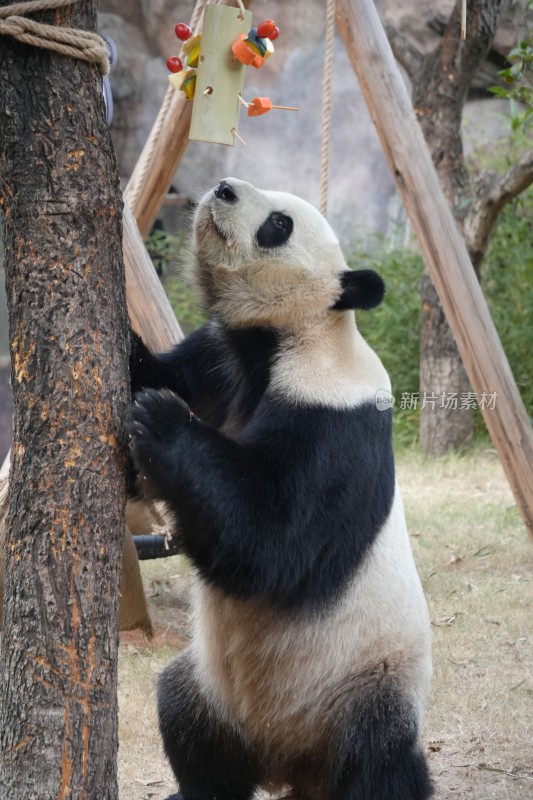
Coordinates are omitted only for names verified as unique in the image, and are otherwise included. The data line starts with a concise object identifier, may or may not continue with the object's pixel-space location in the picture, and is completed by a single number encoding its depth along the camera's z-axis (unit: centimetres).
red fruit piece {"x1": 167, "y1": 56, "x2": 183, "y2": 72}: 500
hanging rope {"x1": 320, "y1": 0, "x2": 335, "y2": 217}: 736
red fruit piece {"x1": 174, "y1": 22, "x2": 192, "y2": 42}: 492
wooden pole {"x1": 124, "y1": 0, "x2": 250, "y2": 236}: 863
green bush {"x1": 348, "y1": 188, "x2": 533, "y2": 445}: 1662
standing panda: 478
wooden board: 480
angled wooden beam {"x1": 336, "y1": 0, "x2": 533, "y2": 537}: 809
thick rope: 388
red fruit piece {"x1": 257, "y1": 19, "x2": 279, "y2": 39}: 478
